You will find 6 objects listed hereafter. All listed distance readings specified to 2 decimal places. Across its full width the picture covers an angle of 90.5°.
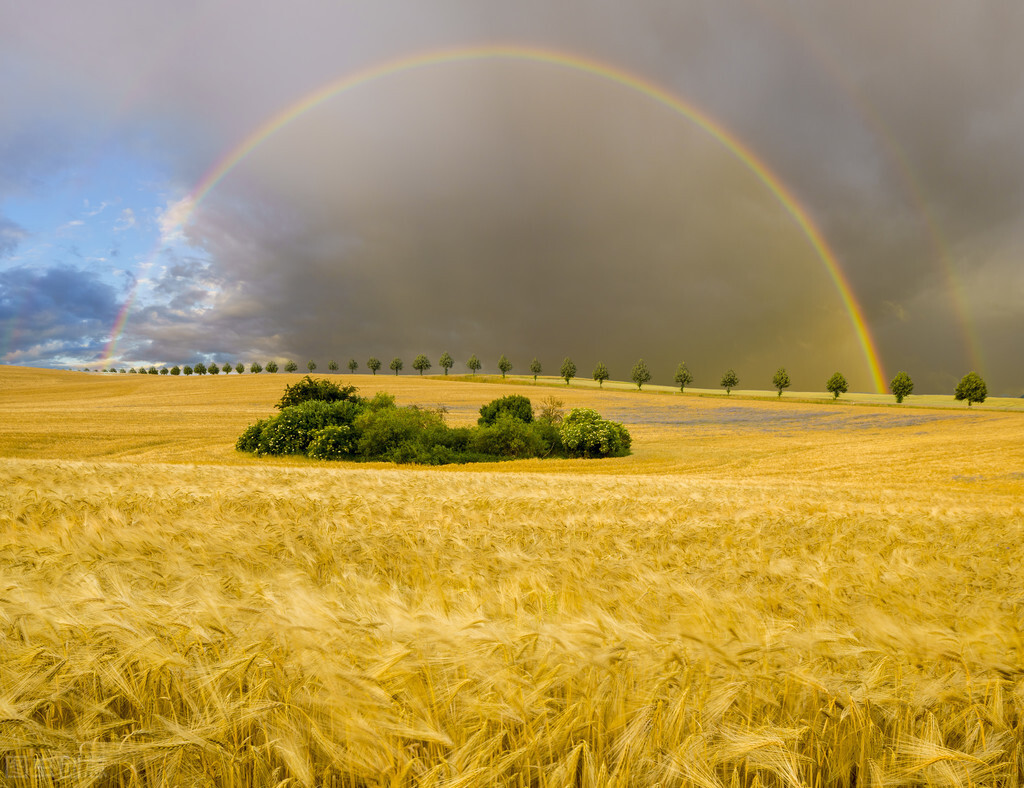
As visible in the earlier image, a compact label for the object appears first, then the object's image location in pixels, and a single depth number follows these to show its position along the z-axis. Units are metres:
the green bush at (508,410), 30.12
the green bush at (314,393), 31.23
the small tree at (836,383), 101.94
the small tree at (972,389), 89.88
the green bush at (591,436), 26.62
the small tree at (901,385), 96.00
